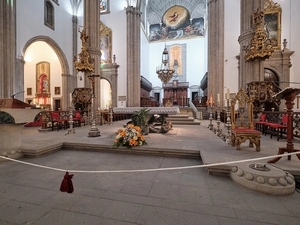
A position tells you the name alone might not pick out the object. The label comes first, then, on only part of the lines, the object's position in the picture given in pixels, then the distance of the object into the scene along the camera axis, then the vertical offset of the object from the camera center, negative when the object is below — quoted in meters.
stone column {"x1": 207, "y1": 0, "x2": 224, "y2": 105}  12.62 +5.45
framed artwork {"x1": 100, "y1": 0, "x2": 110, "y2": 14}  15.97 +10.93
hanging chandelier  10.63 +2.53
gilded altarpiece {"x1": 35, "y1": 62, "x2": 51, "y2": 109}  17.17 +2.99
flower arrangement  3.95 -0.71
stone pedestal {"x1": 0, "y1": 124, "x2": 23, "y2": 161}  3.50 -0.72
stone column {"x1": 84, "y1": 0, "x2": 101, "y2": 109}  8.68 +4.54
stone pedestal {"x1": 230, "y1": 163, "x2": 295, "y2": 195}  2.09 -0.98
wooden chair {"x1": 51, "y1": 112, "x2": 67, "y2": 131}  7.11 -0.45
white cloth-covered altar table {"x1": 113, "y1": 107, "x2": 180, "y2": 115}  5.86 +0.03
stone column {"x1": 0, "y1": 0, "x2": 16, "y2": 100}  9.27 +3.71
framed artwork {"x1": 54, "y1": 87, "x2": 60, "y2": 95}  16.94 +2.25
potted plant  5.54 -0.28
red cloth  1.85 -0.91
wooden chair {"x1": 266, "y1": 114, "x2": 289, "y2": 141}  4.85 -0.47
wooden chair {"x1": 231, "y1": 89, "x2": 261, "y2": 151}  3.51 -0.46
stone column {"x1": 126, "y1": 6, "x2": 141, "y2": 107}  14.91 +4.95
